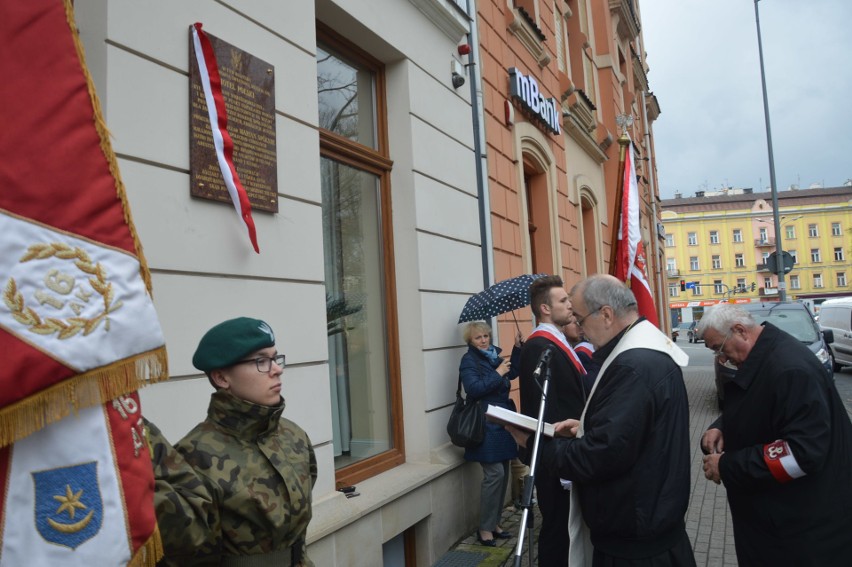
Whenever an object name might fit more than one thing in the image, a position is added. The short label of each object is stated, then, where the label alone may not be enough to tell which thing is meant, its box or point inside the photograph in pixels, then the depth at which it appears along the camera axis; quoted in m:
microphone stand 2.85
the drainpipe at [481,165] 6.59
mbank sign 7.83
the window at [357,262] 4.74
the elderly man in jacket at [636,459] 2.59
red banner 1.35
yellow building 68.62
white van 16.95
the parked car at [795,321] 11.08
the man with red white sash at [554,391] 3.74
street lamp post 16.83
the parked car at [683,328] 53.91
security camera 6.28
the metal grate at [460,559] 4.84
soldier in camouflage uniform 1.98
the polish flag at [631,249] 7.84
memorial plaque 3.23
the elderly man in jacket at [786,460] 2.73
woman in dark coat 5.22
